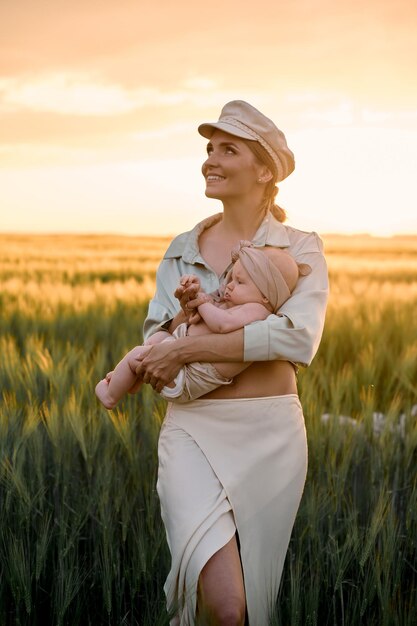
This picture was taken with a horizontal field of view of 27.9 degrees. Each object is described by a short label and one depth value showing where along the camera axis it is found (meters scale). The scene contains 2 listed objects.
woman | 2.19
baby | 2.20
